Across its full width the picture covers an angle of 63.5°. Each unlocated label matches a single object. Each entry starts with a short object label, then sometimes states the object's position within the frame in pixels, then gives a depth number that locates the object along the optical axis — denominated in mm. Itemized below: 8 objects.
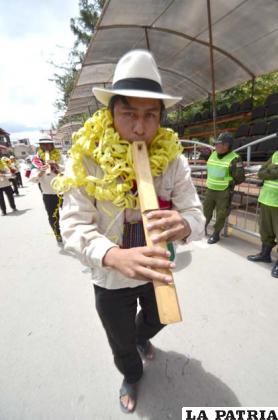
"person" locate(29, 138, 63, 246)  3412
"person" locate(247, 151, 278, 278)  2494
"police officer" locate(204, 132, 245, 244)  3026
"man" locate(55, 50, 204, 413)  812
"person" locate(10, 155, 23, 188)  9996
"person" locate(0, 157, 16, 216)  5828
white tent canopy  3809
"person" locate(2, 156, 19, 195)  7770
